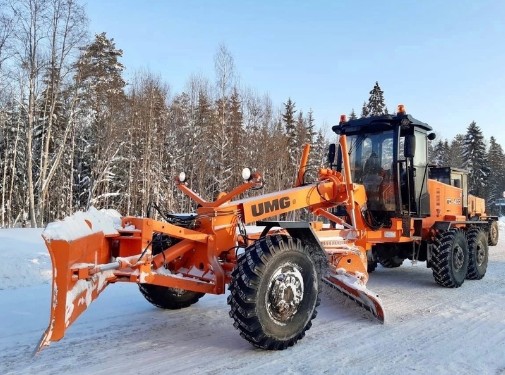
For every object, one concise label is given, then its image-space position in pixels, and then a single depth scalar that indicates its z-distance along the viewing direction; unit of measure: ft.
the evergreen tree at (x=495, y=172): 205.46
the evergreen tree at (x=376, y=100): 143.64
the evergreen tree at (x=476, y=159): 169.27
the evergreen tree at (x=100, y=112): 83.35
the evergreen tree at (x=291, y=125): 131.03
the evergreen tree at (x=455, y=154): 205.26
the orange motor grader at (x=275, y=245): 12.73
